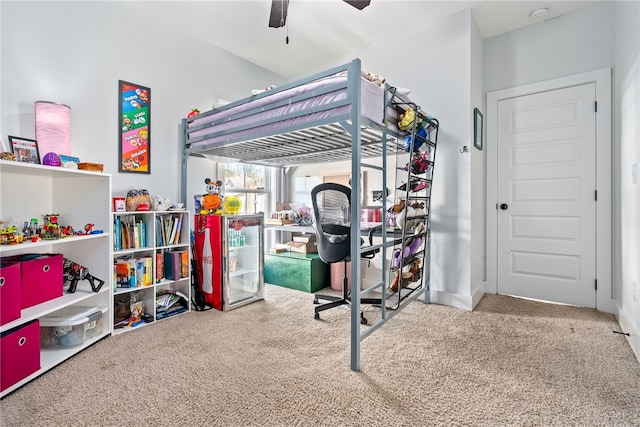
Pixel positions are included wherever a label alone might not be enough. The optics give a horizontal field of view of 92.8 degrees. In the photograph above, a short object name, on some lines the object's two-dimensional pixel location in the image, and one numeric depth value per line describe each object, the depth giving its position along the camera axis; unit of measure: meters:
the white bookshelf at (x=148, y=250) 2.39
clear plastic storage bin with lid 1.94
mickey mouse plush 2.95
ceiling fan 2.16
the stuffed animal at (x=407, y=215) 2.28
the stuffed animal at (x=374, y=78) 1.99
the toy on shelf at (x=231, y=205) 2.99
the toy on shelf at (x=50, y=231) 1.94
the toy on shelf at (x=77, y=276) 2.12
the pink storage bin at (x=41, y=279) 1.77
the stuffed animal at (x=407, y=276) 2.40
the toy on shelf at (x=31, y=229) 1.95
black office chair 2.55
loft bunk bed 1.86
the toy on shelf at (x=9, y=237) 1.66
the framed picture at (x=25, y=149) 1.92
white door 2.81
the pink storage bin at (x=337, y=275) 3.49
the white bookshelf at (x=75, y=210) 2.03
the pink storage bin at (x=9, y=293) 1.56
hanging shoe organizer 2.29
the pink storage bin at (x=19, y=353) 1.53
